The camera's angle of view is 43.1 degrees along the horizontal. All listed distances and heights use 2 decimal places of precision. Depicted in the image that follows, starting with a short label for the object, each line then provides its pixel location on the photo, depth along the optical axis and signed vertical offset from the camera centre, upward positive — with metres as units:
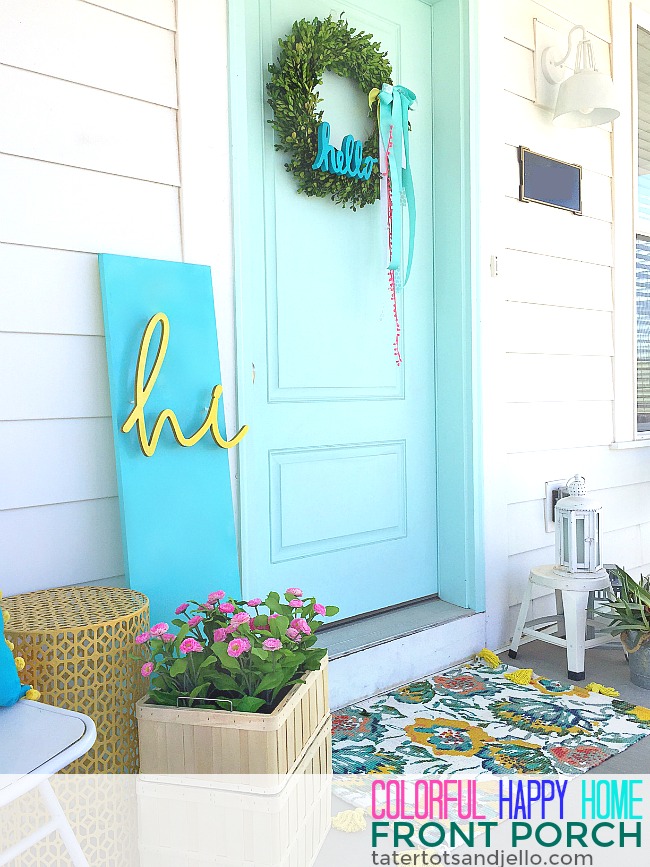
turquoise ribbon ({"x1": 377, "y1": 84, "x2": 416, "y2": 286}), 2.65 +0.86
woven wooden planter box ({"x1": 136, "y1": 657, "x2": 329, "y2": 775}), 1.52 -0.63
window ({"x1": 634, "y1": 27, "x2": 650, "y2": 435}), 3.67 +0.71
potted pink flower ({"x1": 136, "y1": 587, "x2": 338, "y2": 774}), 1.54 -0.57
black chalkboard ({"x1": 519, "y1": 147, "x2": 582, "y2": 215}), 3.05 +0.83
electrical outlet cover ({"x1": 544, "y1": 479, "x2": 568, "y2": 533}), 3.20 -0.41
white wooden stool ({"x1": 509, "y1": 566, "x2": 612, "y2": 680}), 2.67 -0.70
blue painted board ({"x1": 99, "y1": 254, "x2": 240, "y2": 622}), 1.96 -0.12
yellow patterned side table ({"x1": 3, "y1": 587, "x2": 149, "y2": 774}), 1.56 -0.48
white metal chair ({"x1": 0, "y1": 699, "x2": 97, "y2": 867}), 1.20 -0.52
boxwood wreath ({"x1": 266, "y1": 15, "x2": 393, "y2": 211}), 2.40 +0.95
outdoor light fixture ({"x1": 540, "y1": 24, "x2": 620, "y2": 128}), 2.98 +1.12
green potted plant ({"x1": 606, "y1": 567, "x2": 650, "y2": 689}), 2.62 -0.74
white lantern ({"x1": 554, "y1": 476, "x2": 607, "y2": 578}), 2.75 -0.46
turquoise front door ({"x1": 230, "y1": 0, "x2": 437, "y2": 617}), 2.41 +0.13
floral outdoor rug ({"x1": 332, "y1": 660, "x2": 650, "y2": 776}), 2.09 -0.91
